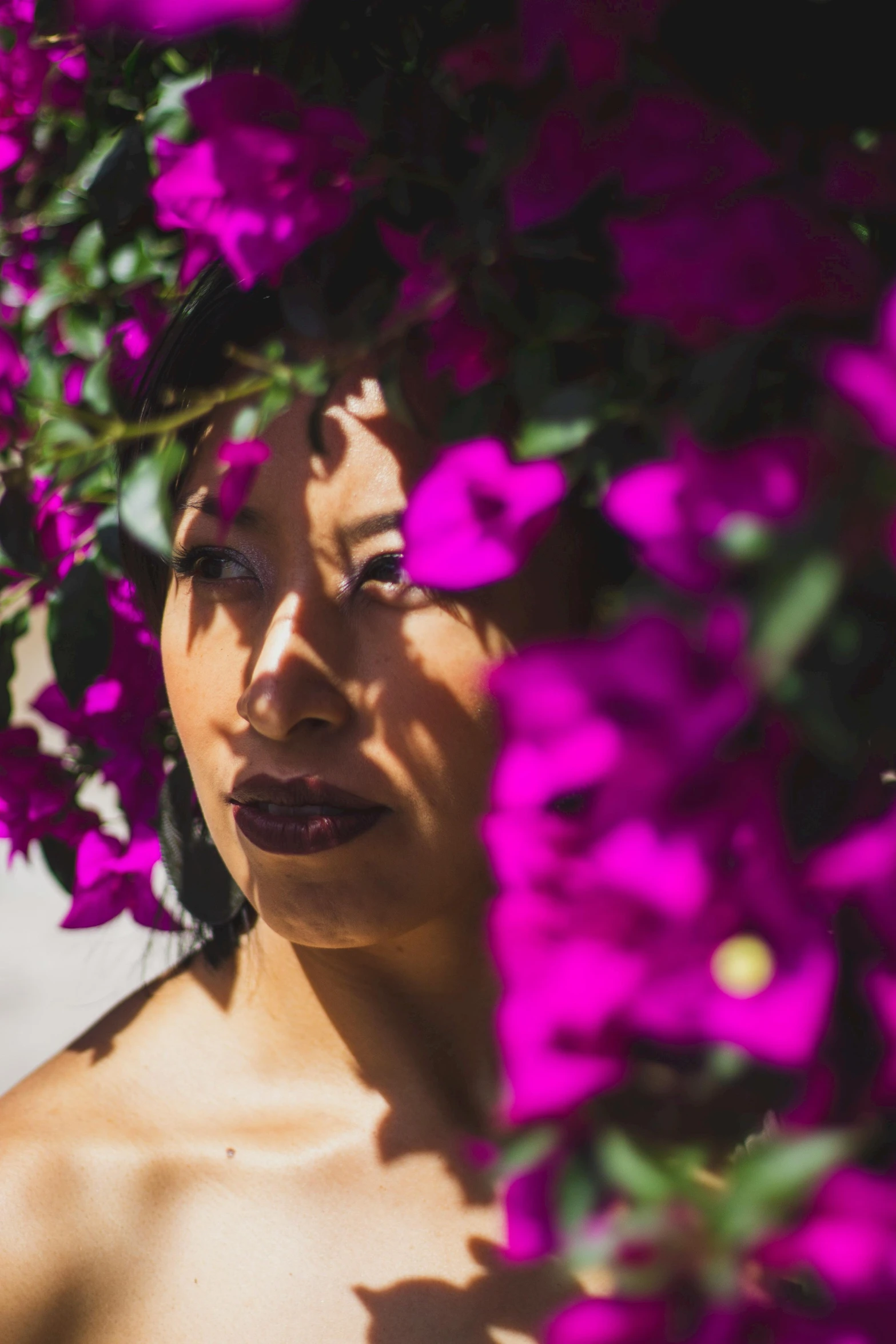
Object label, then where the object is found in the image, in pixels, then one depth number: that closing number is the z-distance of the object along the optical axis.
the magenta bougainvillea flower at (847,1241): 0.47
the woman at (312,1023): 0.78
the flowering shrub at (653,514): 0.49
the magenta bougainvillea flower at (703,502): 0.51
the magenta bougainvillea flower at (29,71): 0.85
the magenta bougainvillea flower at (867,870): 0.49
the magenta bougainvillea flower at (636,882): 0.49
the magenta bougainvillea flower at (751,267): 0.57
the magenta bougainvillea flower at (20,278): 0.93
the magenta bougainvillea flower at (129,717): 0.91
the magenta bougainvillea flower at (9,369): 0.89
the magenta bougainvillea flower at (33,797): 0.91
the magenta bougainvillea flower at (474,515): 0.61
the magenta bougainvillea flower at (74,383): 0.91
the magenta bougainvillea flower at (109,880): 0.90
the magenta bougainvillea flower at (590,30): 0.60
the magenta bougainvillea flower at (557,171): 0.62
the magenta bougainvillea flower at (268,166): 0.66
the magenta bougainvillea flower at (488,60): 0.62
